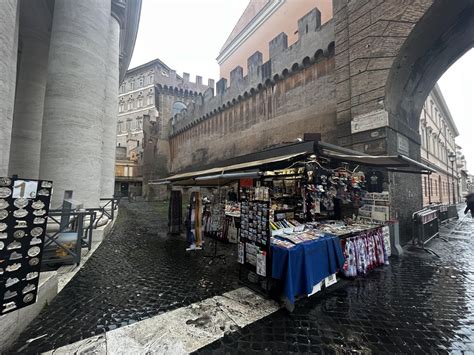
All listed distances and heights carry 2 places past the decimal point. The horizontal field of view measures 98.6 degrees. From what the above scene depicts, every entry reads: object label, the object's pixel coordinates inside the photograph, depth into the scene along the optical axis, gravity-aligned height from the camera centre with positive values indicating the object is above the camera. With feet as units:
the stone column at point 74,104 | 18.57 +7.88
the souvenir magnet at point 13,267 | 7.18 -2.88
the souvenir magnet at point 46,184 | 8.43 +0.13
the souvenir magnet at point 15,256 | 7.35 -2.50
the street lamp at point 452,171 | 67.64 +7.27
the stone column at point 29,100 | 27.27 +12.09
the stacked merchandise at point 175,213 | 25.41 -3.14
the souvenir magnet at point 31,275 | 7.63 -3.35
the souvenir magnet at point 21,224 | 7.53 -1.40
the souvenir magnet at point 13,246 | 7.30 -2.13
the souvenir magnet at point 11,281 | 7.11 -3.35
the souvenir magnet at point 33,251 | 7.77 -2.47
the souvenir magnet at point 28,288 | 7.50 -3.78
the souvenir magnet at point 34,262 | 7.74 -2.85
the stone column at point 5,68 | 11.34 +6.76
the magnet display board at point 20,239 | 7.14 -1.96
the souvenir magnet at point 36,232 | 7.91 -1.75
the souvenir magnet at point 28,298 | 7.47 -4.11
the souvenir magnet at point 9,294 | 7.01 -3.76
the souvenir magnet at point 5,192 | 7.16 -0.19
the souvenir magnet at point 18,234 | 7.46 -1.75
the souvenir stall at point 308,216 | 10.40 -2.13
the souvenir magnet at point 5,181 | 7.14 +0.19
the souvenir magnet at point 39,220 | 7.98 -1.32
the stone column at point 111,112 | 31.64 +12.65
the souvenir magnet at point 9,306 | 6.95 -4.15
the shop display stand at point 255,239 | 10.44 -2.74
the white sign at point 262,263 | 10.39 -3.82
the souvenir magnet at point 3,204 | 7.17 -0.61
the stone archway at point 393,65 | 19.43 +13.69
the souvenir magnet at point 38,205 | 8.01 -0.71
